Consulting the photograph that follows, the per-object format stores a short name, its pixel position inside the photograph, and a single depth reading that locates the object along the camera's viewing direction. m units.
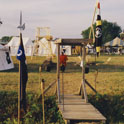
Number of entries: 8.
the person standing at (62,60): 16.76
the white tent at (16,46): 44.34
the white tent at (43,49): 42.23
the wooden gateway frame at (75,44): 9.00
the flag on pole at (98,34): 8.35
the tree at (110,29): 92.00
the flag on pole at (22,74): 7.79
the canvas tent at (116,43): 54.07
